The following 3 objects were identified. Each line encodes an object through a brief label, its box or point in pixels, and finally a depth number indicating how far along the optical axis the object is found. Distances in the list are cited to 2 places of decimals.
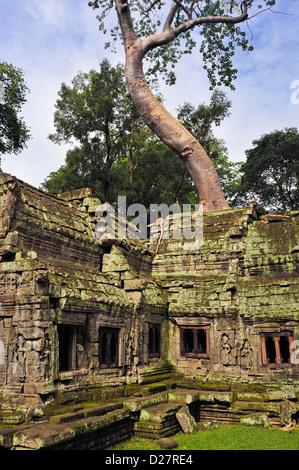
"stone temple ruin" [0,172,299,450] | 8.20
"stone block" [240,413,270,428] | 9.48
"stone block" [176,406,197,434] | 9.22
